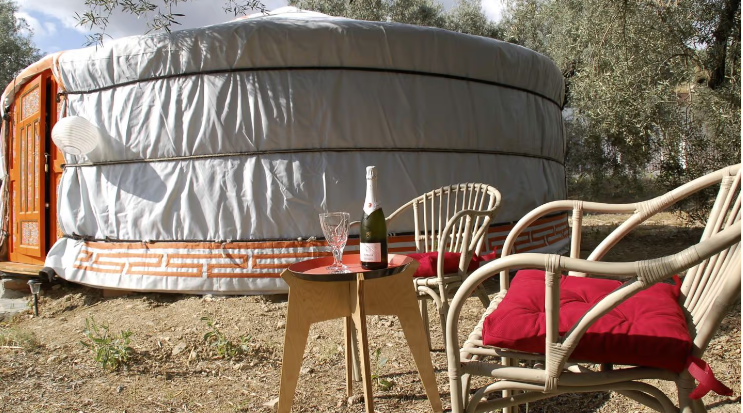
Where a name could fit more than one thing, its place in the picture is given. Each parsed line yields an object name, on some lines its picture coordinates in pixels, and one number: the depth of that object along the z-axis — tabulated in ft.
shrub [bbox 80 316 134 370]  7.70
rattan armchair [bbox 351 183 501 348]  6.19
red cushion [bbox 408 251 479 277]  6.60
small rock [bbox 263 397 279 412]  6.36
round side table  4.83
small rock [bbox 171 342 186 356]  8.41
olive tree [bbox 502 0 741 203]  16.05
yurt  11.12
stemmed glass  5.12
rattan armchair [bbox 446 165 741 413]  2.63
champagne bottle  5.07
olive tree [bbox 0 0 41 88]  34.19
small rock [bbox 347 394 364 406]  6.32
